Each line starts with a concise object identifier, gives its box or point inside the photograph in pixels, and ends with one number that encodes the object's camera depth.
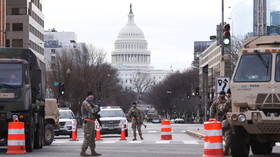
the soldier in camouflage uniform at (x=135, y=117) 39.38
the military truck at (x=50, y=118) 34.81
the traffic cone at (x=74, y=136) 40.94
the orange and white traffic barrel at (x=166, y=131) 38.53
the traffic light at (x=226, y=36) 32.19
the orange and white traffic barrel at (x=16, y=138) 25.03
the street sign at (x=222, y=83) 36.12
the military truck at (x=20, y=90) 25.94
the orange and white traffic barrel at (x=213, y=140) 19.47
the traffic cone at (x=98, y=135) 41.06
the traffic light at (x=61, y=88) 59.32
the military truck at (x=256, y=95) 19.45
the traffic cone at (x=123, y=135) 40.50
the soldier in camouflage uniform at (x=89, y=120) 24.56
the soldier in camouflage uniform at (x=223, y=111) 23.19
